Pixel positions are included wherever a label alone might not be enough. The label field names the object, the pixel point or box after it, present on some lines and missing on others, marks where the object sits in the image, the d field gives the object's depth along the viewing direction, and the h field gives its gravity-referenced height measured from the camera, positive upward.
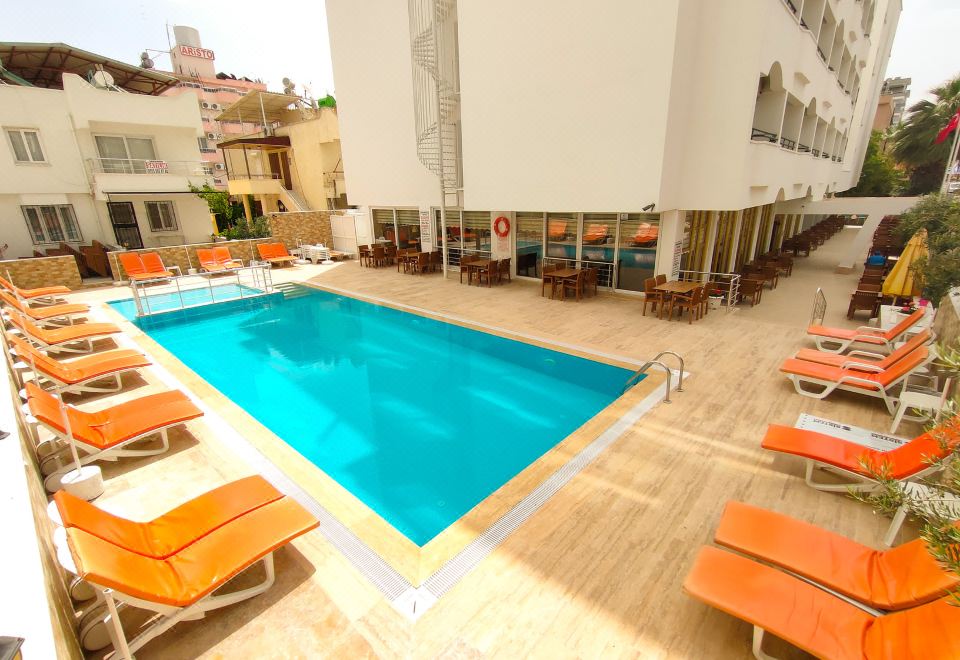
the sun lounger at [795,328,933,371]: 5.33 -2.19
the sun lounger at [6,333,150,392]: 5.81 -2.16
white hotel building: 8.55 +1.92
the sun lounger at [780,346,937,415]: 5.04 -2.25
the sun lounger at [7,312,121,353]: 7.15 -2.01
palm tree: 26.28 +3.52
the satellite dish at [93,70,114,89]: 15.78 +4.59
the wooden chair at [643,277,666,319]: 9.32 -1.98
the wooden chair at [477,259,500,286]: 12.80 -1.97
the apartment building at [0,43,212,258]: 14.63 +1.83
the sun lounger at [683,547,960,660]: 2.15 -2.26
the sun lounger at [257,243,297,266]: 15.89 -1.64
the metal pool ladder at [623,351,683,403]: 5.78 -2.53
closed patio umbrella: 8.07 -1.49
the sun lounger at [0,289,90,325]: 8.16 -1.91
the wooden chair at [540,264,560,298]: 11.28 -1.88
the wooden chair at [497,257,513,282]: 13.15 -1.94
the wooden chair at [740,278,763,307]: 10.20 -2.11
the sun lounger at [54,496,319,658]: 2.40 -2.22
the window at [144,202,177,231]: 17.53 -0.26
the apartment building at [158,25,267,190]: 41.81 +11.91
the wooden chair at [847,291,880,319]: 8.79 -2.11
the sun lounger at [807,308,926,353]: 6.34 -2.13
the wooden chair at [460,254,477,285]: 13.41 -1.74
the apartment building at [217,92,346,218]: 23.94 +3.02
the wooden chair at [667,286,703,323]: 8.89 -2.07
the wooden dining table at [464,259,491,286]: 12.93 -1.81
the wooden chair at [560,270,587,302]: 10.84 -2.03
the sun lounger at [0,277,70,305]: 10.05 -1.85
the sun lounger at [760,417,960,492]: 3.59 -2.26
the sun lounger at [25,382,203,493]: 4.30 -2.23
